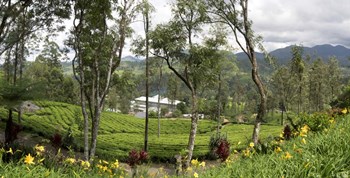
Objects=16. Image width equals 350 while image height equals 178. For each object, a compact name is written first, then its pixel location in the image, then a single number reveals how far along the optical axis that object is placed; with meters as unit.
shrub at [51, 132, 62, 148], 14.67
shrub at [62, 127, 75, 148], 27.58
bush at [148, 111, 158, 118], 68.04
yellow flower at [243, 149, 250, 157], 5.44
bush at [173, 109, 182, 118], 73.38
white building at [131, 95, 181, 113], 126.44
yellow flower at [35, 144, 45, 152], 4.40
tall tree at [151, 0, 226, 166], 19.95
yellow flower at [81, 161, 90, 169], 4.83
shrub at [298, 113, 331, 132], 7.18
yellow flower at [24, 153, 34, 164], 3.75
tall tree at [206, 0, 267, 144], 17.80
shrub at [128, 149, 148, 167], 9.32
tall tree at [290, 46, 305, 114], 45.28
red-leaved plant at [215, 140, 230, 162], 9.54
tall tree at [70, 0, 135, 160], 18.44
